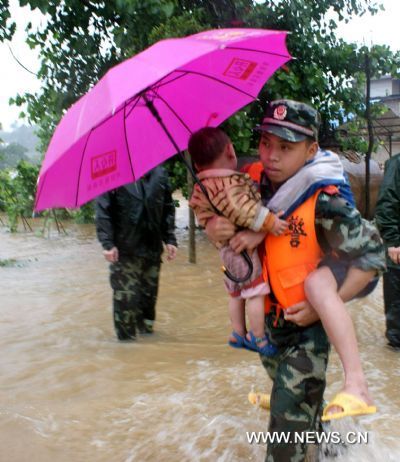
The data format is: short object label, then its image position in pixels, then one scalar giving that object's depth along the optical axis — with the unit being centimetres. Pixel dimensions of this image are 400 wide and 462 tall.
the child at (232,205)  236
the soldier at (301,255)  236
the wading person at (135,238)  494
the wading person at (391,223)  461
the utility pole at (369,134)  1055
